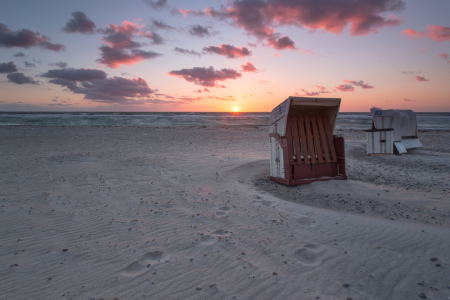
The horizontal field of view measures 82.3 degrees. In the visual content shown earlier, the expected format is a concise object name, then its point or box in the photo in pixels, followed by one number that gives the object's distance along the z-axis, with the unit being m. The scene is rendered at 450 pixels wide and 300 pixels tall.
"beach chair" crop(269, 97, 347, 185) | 6.53
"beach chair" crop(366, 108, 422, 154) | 11.65
